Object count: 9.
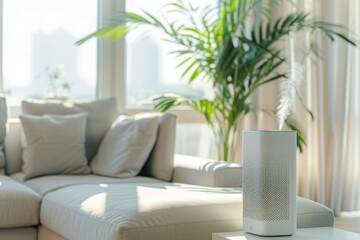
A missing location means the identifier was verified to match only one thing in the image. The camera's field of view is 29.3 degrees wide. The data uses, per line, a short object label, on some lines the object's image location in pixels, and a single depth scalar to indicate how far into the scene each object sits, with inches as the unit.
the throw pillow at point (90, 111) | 155.7
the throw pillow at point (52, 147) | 145.6
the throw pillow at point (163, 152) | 144.9
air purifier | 95.0
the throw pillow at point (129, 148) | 145.7
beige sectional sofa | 99.5
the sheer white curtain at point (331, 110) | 201.9
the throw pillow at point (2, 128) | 150.5
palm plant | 171.9
